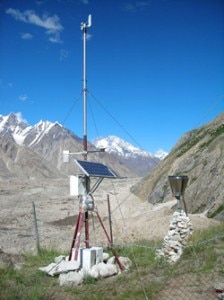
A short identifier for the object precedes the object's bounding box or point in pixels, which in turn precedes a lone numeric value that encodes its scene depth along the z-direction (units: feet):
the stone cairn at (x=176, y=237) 22.22
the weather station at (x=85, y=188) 22.18
